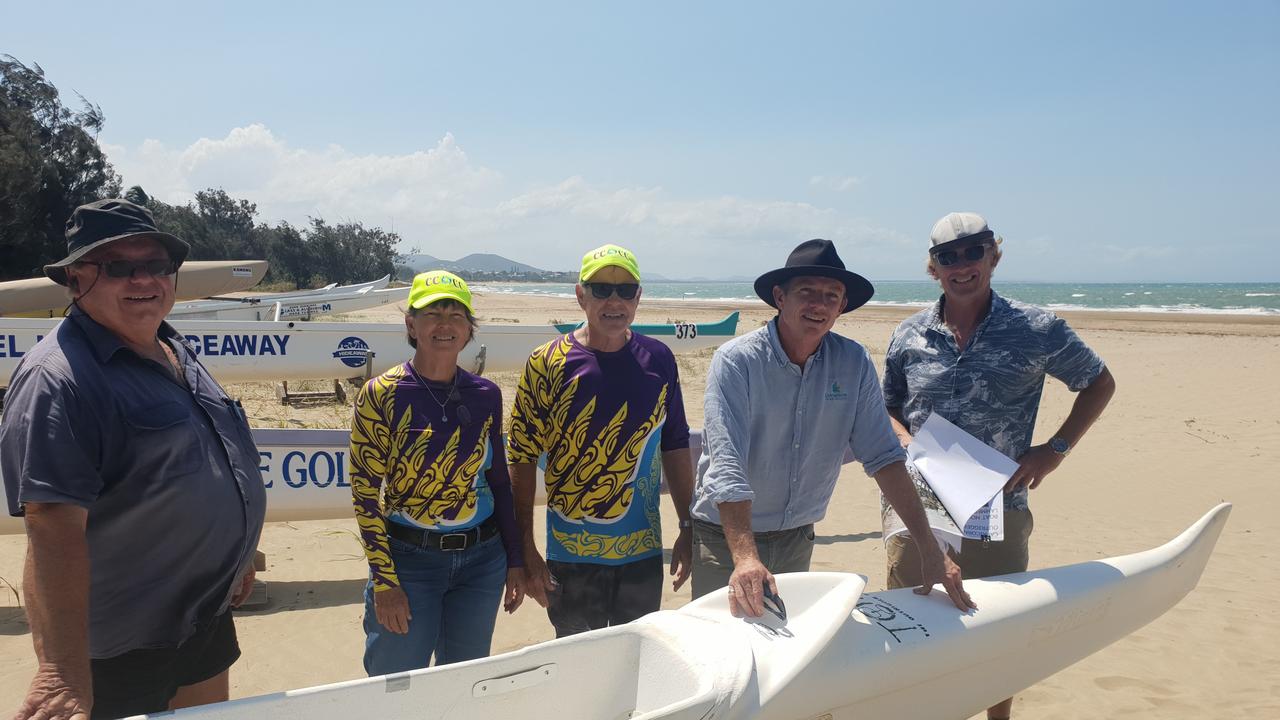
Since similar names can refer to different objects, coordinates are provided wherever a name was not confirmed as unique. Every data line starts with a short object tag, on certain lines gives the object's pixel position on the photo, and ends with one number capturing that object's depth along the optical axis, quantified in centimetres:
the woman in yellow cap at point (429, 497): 216
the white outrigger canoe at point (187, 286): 714
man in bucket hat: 148
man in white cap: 254
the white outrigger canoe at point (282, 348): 702
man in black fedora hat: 217
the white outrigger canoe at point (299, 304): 1105
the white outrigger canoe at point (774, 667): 173
